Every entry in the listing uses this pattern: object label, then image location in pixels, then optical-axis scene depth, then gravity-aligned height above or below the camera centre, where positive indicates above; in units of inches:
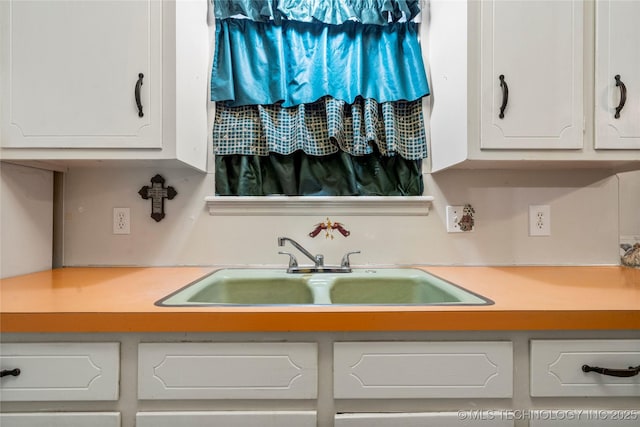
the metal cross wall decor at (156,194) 55.5 +3.2
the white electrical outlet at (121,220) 56.1 -1.2
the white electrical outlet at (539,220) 57.5 -1.2
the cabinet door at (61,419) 30.6 -19.0
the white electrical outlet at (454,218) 57.2 -0.9
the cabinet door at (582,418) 31.9 -19.6
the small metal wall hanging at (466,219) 57.3 -1.0
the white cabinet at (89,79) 42.7 +17.2
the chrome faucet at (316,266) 53.2 -8.5
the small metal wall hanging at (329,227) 56.8 -2.4
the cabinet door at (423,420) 31.3 -19.4
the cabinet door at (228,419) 30.9 -19.0
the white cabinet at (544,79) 44.4 +17.9
